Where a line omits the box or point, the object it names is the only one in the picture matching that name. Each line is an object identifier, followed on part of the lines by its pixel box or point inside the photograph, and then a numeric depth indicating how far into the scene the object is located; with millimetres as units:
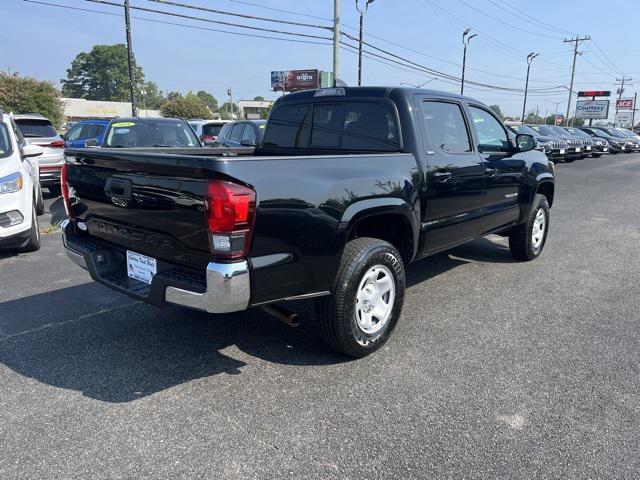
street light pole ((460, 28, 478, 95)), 35081
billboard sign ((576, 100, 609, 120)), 61250
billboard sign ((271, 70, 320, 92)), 64188
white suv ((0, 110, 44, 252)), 5496
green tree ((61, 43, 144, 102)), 124500
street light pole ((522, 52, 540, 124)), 49656
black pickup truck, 2705
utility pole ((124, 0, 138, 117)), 17781
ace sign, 78125
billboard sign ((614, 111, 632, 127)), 67250
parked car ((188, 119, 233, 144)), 17516
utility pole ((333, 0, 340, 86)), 20891
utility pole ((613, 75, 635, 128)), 86438
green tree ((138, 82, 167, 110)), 145100
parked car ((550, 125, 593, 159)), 22156
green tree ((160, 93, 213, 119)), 55469
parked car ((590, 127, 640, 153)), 30969
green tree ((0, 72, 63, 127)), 33781
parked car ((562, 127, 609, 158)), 25203
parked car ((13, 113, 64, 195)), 9836
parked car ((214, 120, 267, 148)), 11598
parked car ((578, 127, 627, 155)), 29625
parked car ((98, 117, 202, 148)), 9031
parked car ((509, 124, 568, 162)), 18766
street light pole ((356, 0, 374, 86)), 24184
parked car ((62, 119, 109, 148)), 13320
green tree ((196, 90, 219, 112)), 180375
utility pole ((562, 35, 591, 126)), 57500
